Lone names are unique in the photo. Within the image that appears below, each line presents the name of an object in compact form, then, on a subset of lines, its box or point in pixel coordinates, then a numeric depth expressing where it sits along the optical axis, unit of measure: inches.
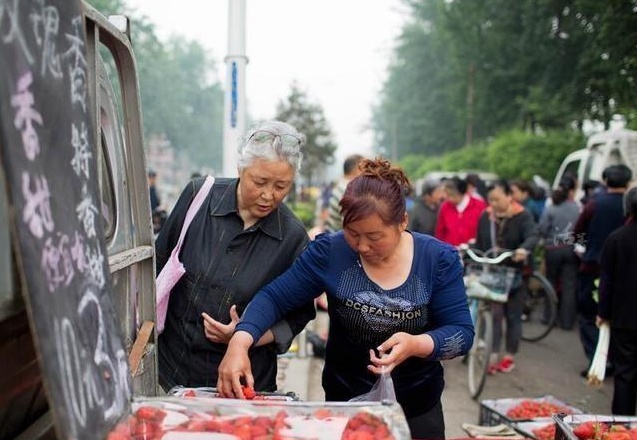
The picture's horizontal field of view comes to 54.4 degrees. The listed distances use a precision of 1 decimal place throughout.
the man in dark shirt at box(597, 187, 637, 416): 167.5
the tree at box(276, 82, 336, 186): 1079.5
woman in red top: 274.5
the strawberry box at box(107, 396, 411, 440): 64.3
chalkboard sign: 42.8
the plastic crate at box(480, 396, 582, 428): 162.9
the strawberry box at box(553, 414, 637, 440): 90.0
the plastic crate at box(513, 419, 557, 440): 129.2
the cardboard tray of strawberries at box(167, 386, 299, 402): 82.2
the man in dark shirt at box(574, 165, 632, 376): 239.8
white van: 408.8
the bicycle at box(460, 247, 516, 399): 219.5
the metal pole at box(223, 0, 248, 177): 200.7
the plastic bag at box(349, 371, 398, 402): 77.7
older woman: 94.5
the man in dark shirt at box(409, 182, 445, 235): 309.3
